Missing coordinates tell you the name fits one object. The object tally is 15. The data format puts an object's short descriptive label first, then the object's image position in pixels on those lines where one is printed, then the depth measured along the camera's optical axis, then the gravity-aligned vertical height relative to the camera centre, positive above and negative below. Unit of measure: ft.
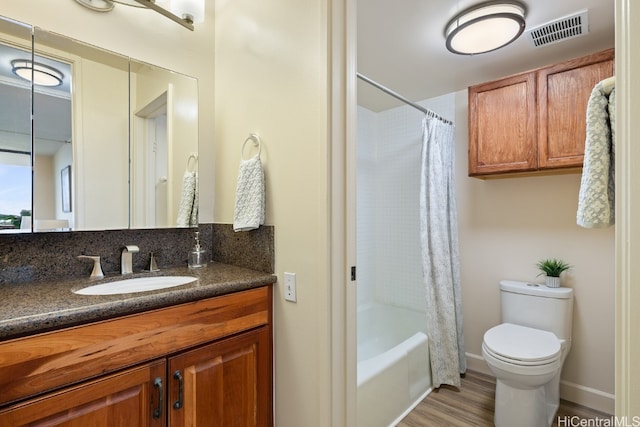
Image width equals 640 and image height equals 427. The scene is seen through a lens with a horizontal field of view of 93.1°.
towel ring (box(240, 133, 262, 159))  4.56 +1.12
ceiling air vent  5.11 +3.27
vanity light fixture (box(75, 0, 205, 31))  4.31 +3.11
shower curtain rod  6.31 +2.66
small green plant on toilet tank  6.59 -1.26
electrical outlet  4.06 -1.01
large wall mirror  3.81 +1.08
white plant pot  6.57 -1.51
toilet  5.22 -2.48
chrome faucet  4.45 -0.69
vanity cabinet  2.57 -1.60
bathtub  5.38 -3.31
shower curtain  7.05 -1.12
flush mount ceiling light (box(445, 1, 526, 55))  4.89 +3.15
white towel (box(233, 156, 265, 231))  4.29 +0.23
